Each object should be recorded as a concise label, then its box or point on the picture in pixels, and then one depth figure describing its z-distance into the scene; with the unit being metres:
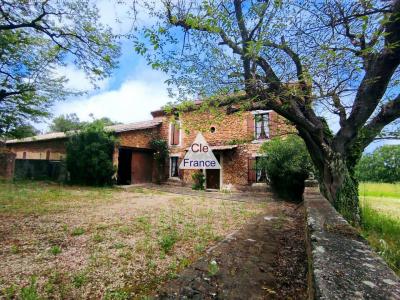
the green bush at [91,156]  13.01
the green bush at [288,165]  9.67
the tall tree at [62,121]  35.78
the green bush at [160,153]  16.84
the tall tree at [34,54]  6.80
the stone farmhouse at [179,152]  13.91
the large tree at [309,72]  4.00
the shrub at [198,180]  14.94
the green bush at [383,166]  46.09
